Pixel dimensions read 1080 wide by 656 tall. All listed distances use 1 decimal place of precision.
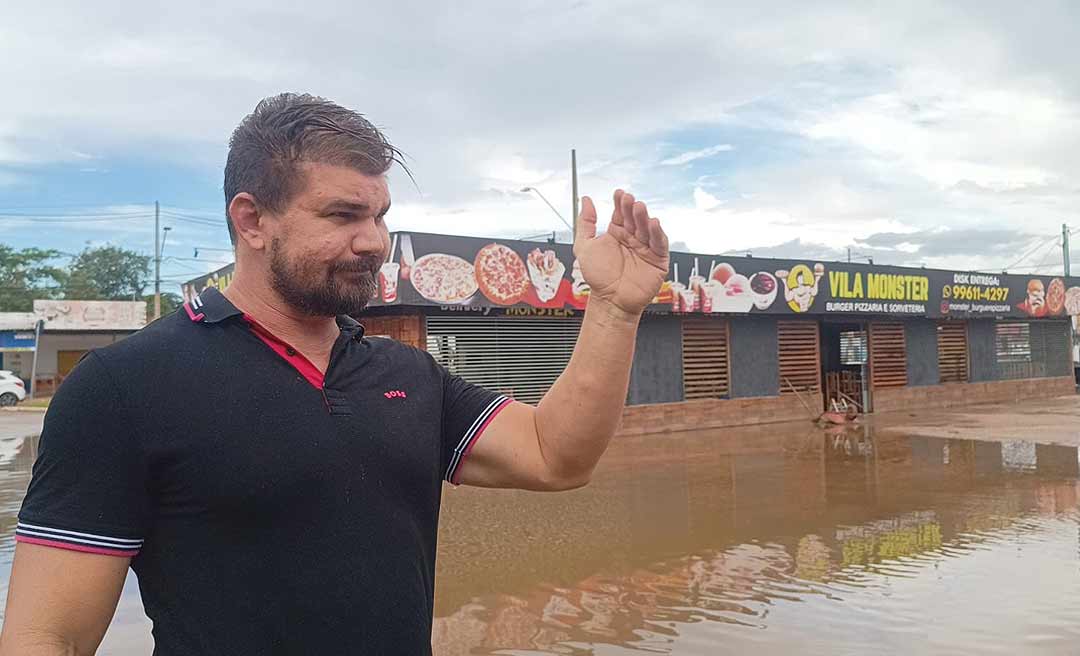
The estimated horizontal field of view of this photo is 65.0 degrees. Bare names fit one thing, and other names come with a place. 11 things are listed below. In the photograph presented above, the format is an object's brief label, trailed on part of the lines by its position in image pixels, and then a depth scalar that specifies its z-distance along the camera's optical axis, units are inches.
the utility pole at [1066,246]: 2177.7
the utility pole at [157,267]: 1429.1
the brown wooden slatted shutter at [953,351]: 900.6
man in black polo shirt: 56.4
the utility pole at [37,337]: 1123.9
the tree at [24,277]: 1894.7
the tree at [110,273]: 2172.7
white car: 1083.3
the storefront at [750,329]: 565.9
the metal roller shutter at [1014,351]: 965.8
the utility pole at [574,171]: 817.9
